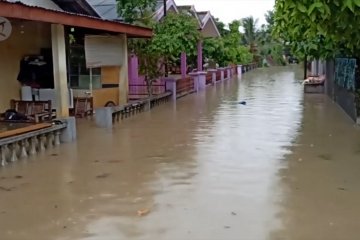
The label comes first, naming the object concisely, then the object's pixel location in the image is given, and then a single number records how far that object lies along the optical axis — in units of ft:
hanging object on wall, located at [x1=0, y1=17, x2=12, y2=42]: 37.93
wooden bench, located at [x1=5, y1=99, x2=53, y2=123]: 39.34
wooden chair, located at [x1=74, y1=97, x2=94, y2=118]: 50.62
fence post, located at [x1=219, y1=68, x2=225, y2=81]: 118.42
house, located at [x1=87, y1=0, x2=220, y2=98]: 69.46
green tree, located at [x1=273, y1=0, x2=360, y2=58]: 18.38
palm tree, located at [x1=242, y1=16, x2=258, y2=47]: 227.81
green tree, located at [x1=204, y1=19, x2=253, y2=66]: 118.83
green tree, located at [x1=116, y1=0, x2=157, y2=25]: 63.87
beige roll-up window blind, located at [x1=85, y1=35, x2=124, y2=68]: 49.52
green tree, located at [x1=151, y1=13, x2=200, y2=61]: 64.28
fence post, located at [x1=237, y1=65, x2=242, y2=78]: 149.07
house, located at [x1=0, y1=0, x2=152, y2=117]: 36.55
